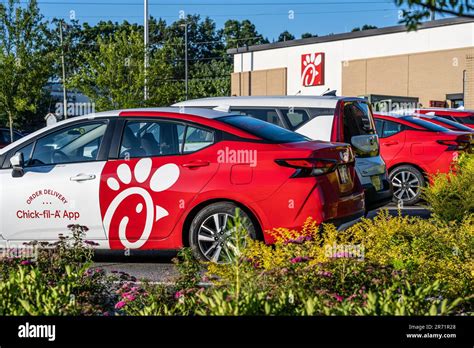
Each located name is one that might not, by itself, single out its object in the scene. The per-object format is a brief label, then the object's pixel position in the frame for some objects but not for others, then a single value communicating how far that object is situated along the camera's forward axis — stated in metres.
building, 46.34
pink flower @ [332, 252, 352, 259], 4.85
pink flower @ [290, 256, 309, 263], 4.74
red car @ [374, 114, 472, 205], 13.50
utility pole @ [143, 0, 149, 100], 26.48
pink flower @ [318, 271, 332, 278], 4.62
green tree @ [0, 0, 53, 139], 29.95
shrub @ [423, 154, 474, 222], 8.80
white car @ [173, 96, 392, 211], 9.54
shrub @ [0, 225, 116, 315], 3.99
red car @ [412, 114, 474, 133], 15.43
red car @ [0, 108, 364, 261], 7.22
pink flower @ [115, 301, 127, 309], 4.45
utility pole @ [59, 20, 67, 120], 31.23
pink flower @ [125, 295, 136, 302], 4.46
